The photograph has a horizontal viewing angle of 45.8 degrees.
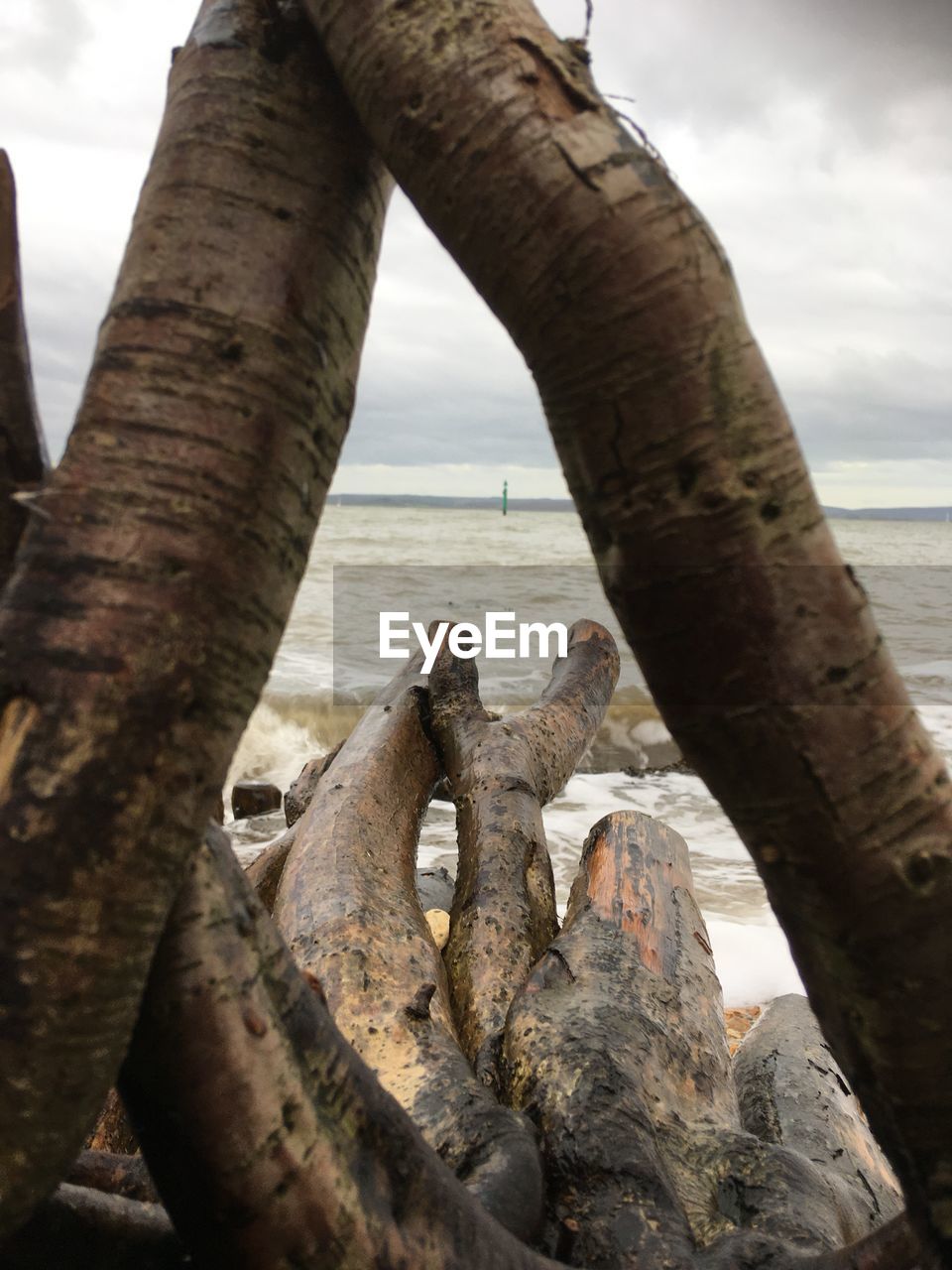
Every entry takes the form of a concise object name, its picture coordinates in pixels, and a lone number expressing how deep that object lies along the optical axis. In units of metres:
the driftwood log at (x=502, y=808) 1.04
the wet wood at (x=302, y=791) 1.66
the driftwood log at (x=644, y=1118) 0.67
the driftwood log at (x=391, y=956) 0.68
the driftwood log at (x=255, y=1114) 0.46
